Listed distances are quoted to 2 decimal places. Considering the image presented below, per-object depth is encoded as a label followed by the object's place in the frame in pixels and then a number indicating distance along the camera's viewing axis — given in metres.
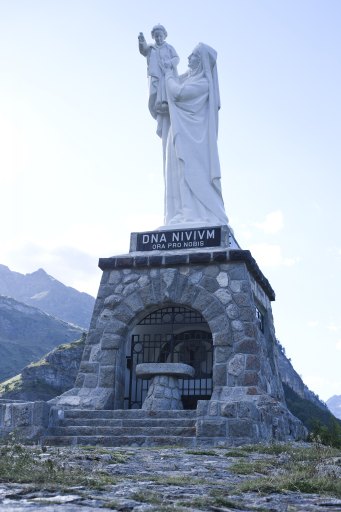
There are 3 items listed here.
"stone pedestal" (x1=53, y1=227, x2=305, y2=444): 11.88
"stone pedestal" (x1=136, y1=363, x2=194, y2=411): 11.72
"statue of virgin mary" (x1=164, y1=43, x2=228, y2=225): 14.41
